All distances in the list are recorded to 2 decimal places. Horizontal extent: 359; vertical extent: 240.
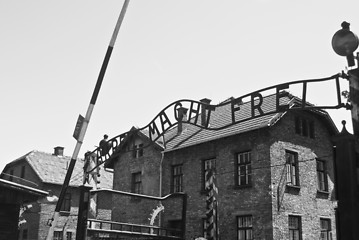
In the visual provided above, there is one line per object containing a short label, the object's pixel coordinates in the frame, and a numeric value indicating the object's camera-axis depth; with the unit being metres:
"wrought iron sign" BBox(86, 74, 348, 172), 5.88
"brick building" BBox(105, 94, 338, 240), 19.69
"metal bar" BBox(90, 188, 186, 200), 9.53
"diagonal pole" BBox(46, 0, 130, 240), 9.51
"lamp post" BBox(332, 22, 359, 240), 3.88
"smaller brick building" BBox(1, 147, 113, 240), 33.31
